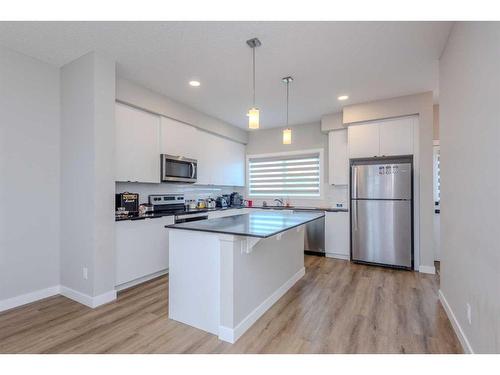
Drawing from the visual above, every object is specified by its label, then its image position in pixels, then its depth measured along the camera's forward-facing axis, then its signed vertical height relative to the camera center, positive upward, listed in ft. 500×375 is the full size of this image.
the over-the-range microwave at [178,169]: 12.59 +0.99
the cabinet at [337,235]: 14.67 -2.81
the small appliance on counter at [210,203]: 16.66 -1.06
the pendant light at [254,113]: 7.72 +2.26
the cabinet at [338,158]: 15.40 +1.81
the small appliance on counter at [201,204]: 16.02 -1.06
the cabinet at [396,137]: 12.94 +2.62
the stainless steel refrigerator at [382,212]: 12.43 -1.24
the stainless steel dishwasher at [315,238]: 15.35 -3.12
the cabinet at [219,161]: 15.67 +1.81
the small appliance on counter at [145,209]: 11.74 -1.01
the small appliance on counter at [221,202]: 17.56 -1.02
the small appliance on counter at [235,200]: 18.69 -0.94
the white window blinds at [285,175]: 17.79 +0.95
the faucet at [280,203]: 18.45 -1.14
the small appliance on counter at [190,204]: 15.33 -1.02
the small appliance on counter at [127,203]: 10.64 -0.68
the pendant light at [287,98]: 9.44 +4.60
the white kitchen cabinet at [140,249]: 9.84 -2.57
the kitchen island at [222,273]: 6.61 -2.47
